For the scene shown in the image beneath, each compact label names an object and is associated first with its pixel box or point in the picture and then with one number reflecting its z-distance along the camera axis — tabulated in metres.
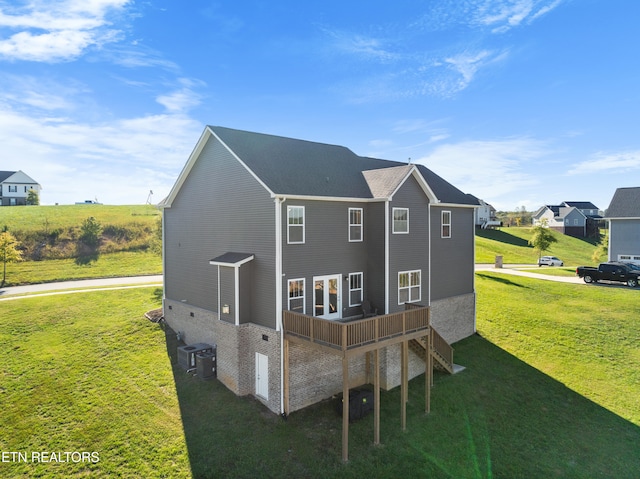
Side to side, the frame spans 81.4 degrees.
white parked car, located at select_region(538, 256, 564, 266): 49.03
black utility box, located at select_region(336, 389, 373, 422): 14.89
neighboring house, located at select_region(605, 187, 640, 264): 35.94
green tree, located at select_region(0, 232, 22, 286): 29.95
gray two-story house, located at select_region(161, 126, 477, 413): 15.38
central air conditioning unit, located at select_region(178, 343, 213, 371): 17.42
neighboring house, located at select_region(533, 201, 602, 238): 77.19
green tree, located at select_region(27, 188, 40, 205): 68.94
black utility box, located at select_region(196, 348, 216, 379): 16.97
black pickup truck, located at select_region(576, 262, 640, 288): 32.03
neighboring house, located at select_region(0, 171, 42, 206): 70.12
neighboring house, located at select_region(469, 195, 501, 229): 78.31
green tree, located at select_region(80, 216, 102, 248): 41.91
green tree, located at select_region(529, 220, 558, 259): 47.81
